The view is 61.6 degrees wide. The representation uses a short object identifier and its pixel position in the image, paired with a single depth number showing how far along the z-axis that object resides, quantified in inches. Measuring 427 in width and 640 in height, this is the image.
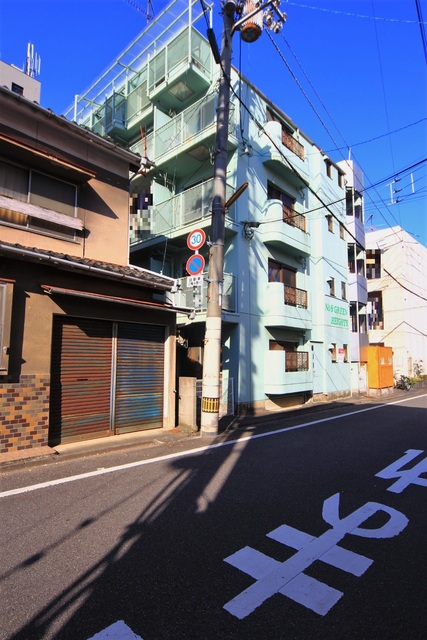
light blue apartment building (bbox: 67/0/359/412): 514.9
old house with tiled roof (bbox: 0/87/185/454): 247.4
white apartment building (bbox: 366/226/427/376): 1106.2
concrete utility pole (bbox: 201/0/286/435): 328.8
